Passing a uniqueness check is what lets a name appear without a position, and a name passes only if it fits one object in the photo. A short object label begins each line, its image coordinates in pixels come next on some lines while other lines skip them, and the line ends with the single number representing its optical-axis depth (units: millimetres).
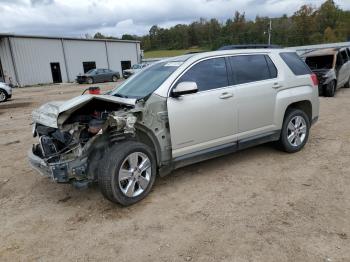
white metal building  30031
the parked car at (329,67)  11945
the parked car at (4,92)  16266
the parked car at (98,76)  28672
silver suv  3770
